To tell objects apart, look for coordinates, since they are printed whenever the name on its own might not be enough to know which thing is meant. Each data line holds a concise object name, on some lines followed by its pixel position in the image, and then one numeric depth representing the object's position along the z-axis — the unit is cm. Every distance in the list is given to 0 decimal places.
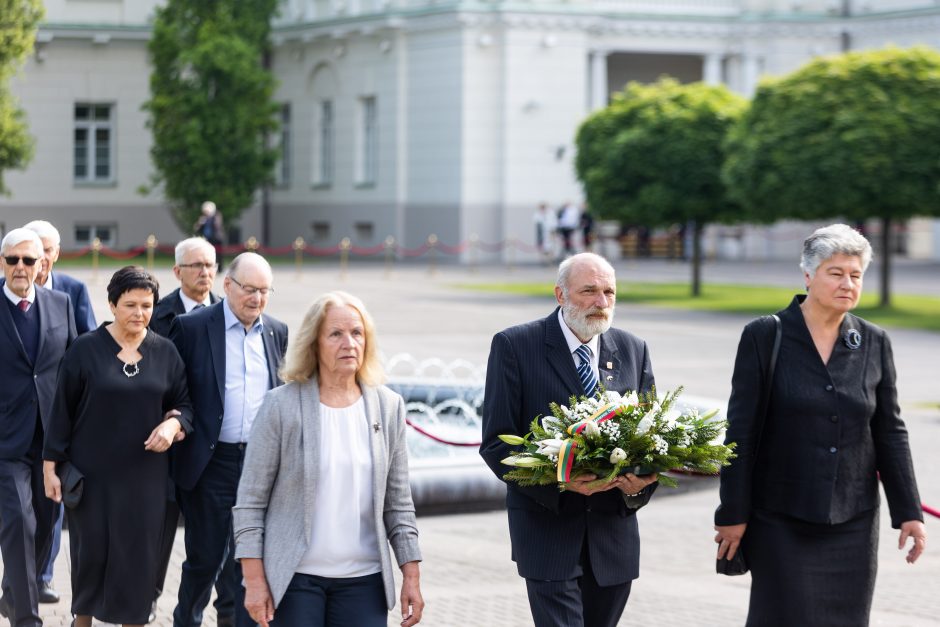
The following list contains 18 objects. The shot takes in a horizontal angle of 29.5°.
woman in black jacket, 642
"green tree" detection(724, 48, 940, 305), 2797
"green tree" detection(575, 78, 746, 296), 3200
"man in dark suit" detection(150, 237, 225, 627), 881
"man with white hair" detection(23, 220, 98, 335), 888
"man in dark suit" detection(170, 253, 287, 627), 789
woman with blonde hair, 580
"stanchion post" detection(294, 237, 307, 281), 3814
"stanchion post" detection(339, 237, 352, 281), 3828
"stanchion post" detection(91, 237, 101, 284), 3414
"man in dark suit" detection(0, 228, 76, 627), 826
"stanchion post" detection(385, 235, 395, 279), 4132
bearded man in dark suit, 632
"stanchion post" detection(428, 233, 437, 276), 3962
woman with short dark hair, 738
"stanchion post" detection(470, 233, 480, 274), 4347
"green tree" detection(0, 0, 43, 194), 3803
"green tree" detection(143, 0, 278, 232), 4412
